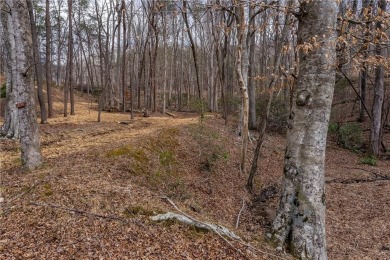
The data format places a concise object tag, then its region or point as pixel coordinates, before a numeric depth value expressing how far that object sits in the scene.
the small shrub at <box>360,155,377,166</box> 10.21
